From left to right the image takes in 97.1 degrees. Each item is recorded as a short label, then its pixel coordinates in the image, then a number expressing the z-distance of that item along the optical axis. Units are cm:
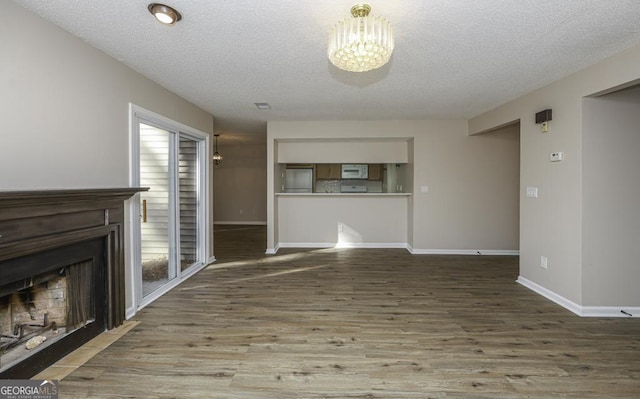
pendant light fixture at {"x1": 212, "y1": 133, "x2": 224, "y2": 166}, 741
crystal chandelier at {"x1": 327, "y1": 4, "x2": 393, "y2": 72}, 159
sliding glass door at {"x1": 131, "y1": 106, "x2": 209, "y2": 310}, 289
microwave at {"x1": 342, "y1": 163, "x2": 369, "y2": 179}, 584
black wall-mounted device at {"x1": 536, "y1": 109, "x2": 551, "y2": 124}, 307
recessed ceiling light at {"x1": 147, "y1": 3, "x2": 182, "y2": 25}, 173
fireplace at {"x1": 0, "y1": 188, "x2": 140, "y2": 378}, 166
